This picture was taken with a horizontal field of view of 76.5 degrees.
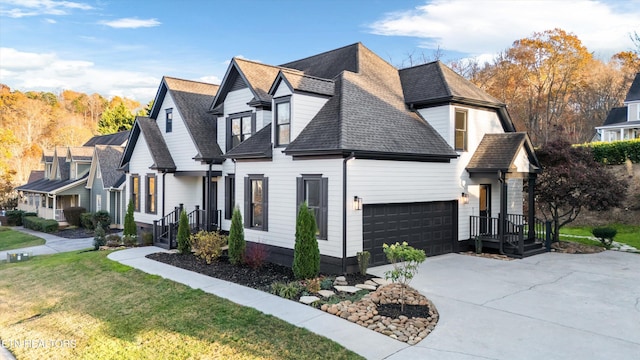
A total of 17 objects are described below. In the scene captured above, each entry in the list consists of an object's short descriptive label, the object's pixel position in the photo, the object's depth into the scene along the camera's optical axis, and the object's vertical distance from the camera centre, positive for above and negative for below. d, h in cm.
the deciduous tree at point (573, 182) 1458 -14
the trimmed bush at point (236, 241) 1277 -202
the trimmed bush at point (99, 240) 1711 -266
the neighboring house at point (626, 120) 3438 +507
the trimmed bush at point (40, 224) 2588 -313
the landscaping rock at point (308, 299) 884 -270
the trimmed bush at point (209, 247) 1343 -232
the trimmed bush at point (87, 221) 2598 -283
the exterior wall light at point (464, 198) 1500 -76
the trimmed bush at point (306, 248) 1067 -186
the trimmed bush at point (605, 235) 1576 -221
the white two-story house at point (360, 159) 1182 +65
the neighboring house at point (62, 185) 2869 -59
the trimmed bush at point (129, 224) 1852 -217
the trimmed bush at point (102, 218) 2561 -260
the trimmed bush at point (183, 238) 1496 -224
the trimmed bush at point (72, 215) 2767 -260
